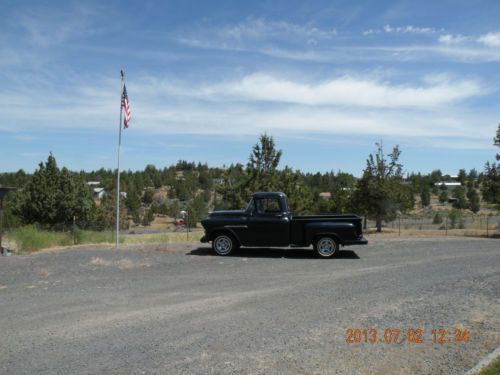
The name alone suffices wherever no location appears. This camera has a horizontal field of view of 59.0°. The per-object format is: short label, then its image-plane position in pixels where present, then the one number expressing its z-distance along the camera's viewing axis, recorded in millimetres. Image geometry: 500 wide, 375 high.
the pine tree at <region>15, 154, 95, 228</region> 41625
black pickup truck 13414
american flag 16484
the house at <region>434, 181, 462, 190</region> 139625
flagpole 16312
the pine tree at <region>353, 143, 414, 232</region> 28172
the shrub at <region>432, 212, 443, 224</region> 55075
